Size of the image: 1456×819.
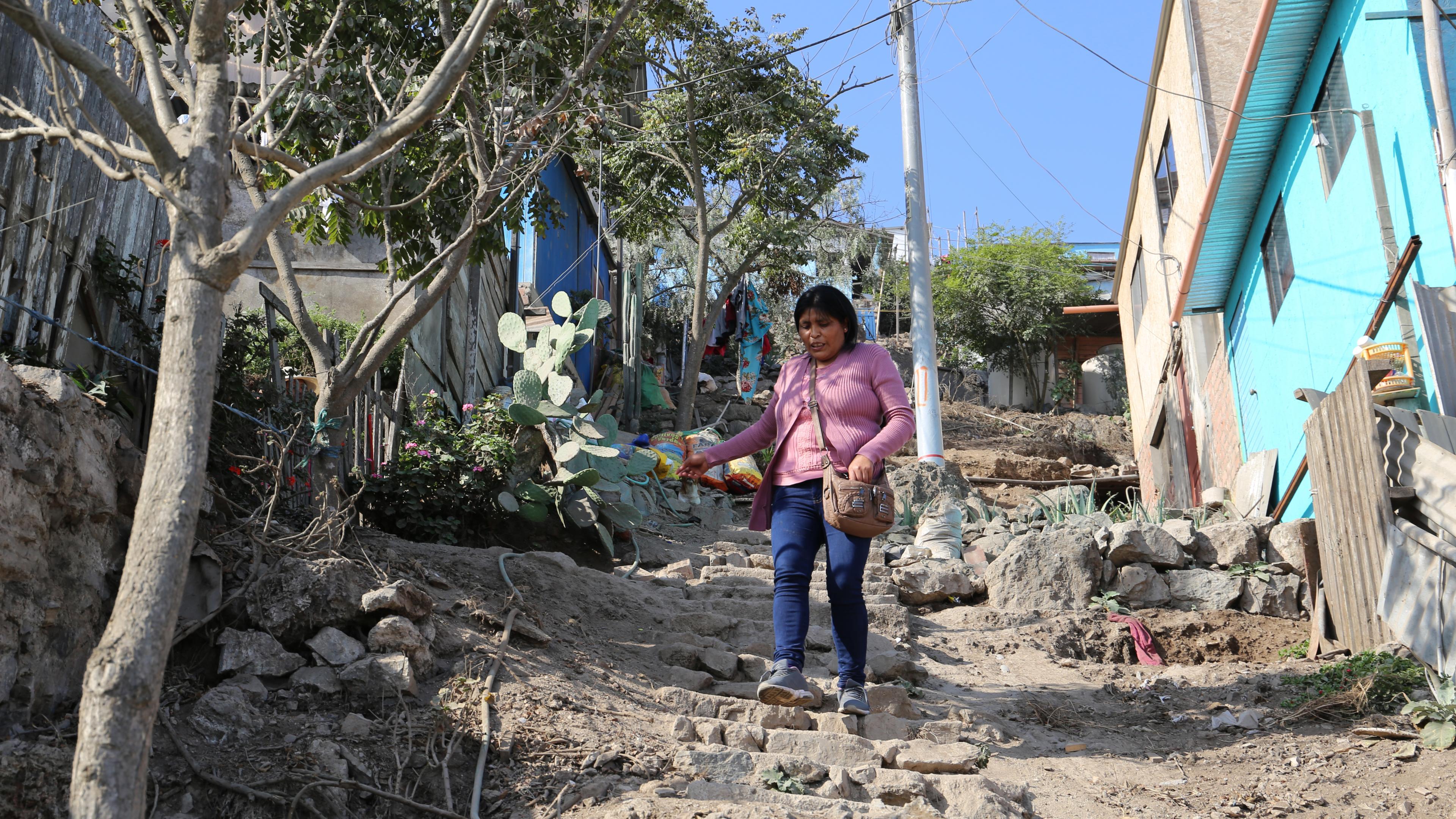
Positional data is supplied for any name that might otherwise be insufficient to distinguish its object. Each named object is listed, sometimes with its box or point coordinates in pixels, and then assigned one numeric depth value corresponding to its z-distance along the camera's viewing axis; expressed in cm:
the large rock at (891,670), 498
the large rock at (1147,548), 650
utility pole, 954
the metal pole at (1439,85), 500
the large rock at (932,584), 662
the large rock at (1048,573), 641
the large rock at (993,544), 759
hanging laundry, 1941
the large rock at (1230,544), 643
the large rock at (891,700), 429
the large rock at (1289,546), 615
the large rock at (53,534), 298
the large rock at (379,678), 349
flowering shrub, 617
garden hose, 297
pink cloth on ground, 588
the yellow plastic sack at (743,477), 1144
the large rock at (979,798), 323
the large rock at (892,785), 332
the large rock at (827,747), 367
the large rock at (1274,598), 608
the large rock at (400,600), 375
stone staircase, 327
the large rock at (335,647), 360
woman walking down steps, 386
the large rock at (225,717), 315
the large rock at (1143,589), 639
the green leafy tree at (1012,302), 2477
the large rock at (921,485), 902
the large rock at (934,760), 367
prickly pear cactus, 672
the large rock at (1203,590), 621
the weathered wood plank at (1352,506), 477
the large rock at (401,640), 368
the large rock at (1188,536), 662
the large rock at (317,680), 350
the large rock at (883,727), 402
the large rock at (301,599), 366
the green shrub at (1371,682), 432
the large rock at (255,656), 348
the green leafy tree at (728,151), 1588
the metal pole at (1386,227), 563
